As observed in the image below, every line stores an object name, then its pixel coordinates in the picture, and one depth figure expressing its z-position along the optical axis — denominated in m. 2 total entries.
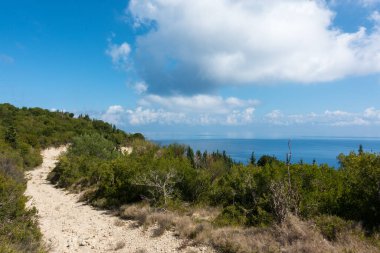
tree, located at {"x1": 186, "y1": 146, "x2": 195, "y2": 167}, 51.99
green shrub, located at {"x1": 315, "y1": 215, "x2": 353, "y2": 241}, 11.09
